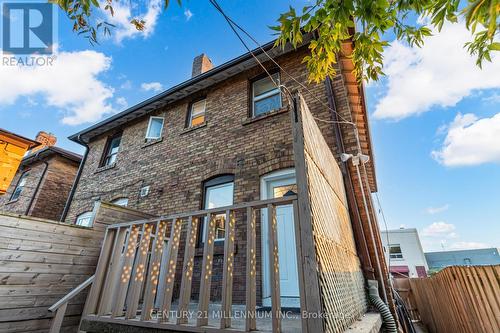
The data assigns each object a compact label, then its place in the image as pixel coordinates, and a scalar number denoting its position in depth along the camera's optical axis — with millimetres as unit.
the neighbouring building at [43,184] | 9211
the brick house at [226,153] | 4102
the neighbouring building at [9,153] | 3363
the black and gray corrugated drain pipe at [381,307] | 2992
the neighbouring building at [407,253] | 20062
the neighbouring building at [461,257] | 29108
